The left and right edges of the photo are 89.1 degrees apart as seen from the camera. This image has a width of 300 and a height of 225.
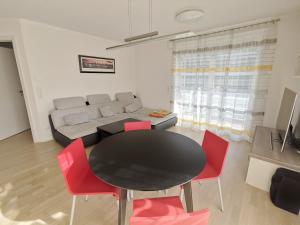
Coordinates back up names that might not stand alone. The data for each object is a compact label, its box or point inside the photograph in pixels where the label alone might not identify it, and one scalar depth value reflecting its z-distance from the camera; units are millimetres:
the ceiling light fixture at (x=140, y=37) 1629
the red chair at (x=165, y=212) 702
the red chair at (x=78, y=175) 1279
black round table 1063
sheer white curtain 2912
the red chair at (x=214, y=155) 1476
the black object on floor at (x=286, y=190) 1570
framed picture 3729
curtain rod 2696
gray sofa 2980
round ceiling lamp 1984
